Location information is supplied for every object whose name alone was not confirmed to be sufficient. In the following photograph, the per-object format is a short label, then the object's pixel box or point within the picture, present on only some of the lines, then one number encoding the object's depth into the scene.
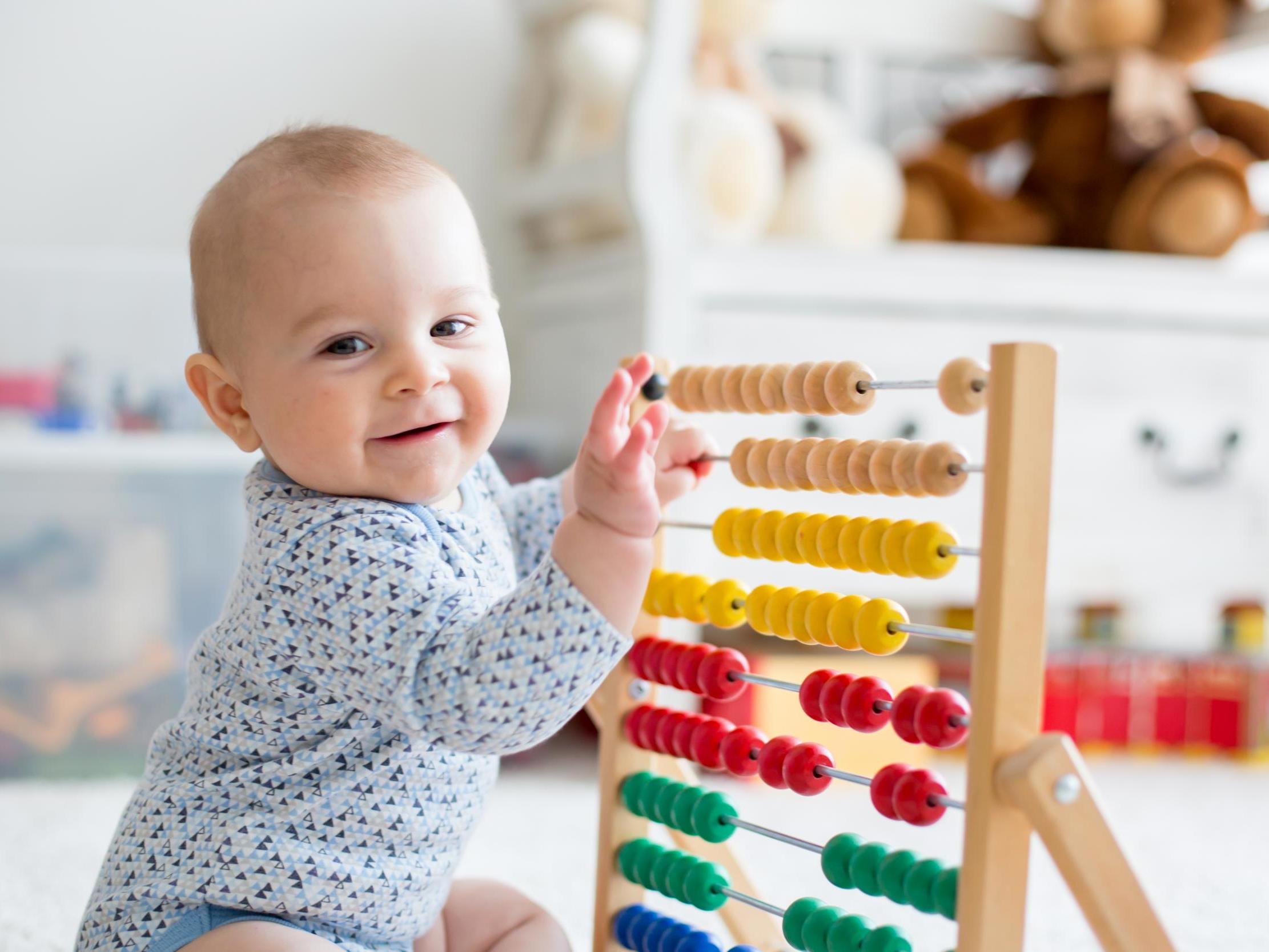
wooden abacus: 0.64
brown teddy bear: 1.92
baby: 0.66
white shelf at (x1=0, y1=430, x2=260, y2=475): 1.56
